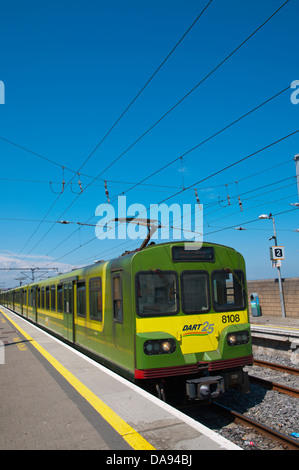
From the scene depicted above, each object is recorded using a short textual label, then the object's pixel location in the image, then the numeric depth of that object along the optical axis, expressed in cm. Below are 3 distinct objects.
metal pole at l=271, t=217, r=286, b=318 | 1811
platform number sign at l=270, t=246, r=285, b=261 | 1864
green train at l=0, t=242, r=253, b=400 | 586
